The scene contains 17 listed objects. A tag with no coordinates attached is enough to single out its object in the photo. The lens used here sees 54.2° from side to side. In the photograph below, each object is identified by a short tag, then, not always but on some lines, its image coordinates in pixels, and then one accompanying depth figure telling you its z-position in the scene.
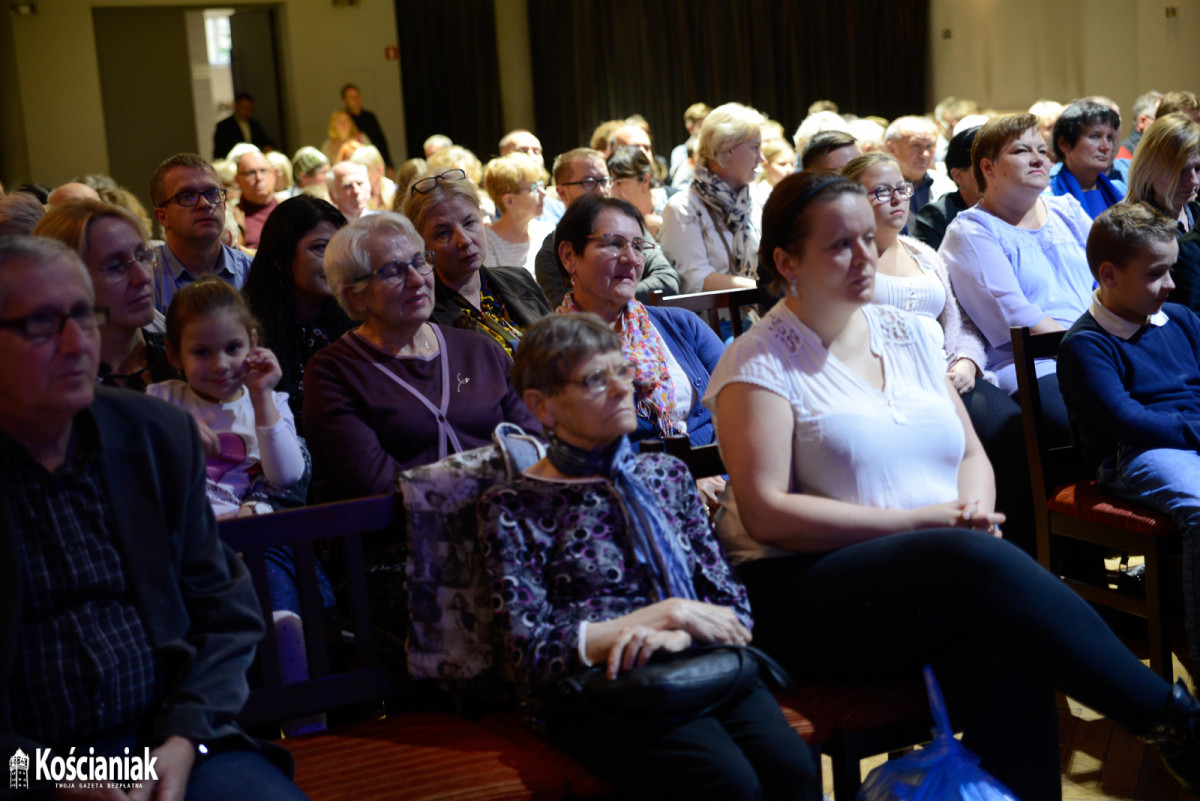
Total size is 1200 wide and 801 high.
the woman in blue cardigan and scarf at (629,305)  2.82
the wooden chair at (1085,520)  2.64
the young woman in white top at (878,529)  1.89
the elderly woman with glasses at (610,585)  1.73
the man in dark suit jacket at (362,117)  10.80
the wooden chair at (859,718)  1.94
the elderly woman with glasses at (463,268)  3.02
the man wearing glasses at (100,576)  1.49
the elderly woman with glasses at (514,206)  4.80
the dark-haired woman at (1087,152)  4.61
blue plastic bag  1.82
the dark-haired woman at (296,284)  2.89
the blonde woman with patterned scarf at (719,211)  4.59
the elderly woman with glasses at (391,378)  2.32
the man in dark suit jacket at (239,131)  10.52
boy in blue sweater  2.70
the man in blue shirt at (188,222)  3.34
